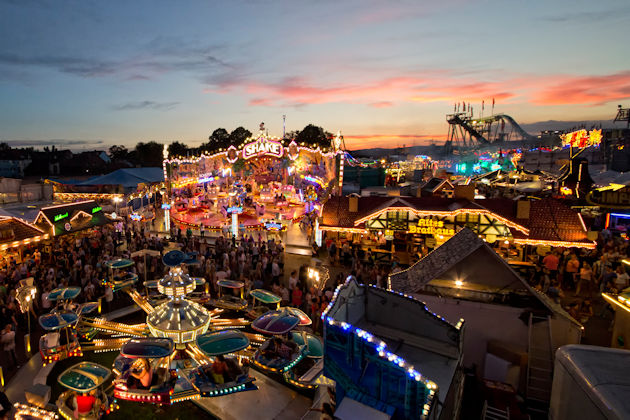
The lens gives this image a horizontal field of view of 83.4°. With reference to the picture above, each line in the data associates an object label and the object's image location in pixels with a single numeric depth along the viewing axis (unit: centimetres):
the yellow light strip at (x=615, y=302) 730
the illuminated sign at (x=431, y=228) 1592
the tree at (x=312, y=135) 6886
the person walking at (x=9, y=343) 915
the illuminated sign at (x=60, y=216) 1775
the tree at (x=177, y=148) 7524
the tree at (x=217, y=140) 7462
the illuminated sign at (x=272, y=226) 2105
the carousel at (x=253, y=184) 2327
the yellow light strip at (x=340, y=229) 1673
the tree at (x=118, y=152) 8275
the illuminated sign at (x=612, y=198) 1709
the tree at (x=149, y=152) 7431
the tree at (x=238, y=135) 7400
